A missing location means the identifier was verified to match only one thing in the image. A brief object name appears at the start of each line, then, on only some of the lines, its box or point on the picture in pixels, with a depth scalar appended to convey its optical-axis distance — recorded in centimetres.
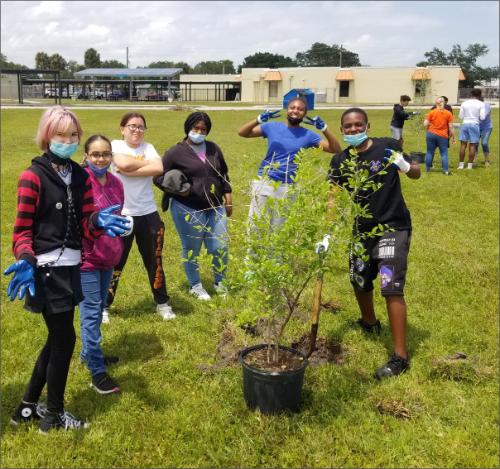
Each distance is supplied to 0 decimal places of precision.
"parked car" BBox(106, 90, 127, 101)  6921
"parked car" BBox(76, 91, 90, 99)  6969
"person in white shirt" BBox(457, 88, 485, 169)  1338
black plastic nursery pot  346
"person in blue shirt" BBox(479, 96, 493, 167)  1445
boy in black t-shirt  409
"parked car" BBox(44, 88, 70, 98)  7318
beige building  6372
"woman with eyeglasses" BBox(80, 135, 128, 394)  380
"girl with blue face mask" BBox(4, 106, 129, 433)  301
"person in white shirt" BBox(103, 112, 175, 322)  480
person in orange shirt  1277
